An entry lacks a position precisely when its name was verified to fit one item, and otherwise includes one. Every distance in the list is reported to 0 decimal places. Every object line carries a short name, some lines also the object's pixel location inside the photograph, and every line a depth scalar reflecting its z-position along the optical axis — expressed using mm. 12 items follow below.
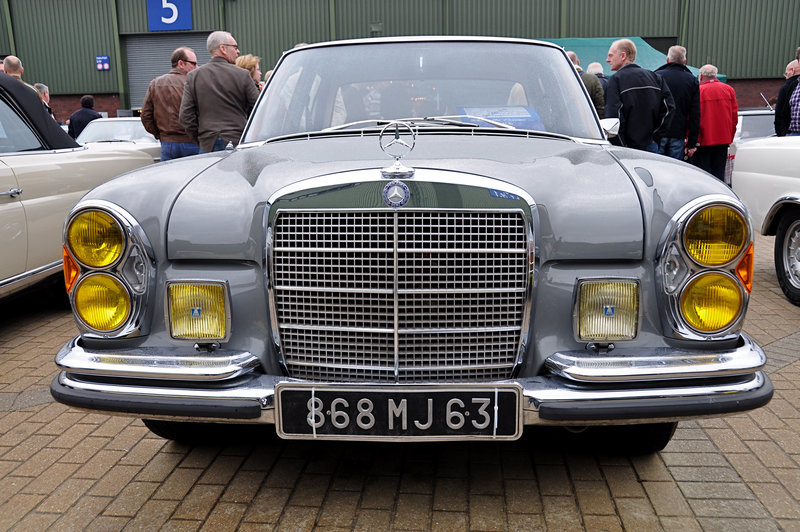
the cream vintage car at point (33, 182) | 4320
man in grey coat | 6078
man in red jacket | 8031
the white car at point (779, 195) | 5152
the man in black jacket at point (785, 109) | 7723
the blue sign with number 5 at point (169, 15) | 21359
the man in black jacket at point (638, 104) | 6717
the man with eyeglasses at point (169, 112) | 6797
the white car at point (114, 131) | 9172
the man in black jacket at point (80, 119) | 10352
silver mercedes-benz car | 2115
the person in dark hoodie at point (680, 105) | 7402
